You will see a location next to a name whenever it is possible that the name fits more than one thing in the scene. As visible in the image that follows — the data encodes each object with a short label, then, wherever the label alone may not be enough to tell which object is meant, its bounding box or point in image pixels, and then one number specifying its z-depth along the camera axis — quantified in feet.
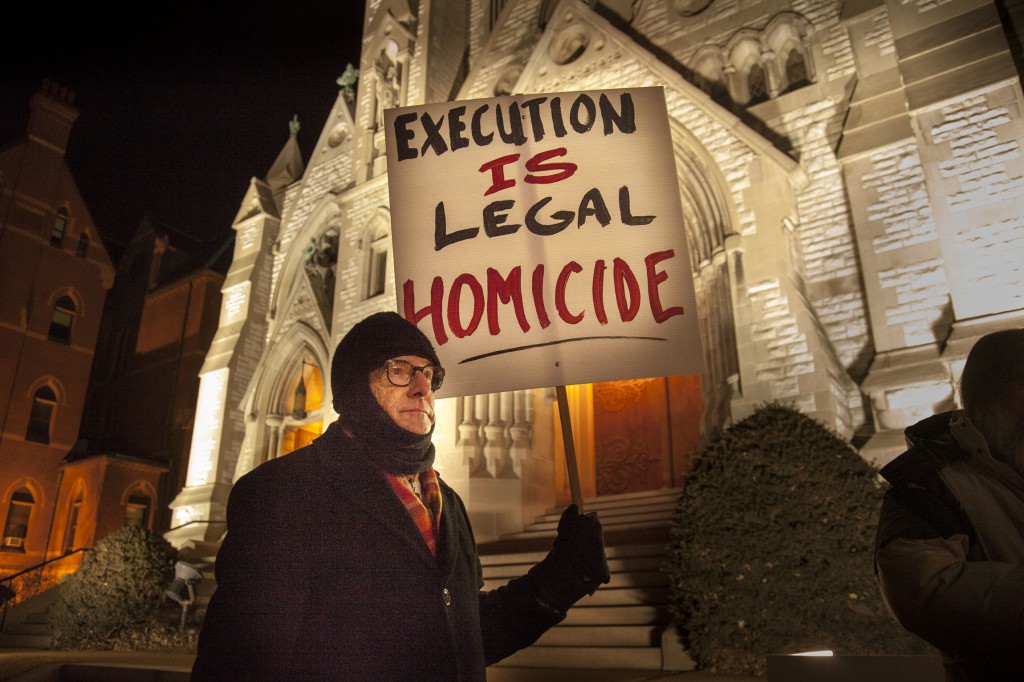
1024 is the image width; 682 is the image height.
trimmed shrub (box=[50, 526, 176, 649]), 29.50
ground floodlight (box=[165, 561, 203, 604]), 29.04
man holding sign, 4.69
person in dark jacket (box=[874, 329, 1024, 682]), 4.69
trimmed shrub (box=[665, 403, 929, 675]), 15.20
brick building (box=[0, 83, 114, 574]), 63.67
